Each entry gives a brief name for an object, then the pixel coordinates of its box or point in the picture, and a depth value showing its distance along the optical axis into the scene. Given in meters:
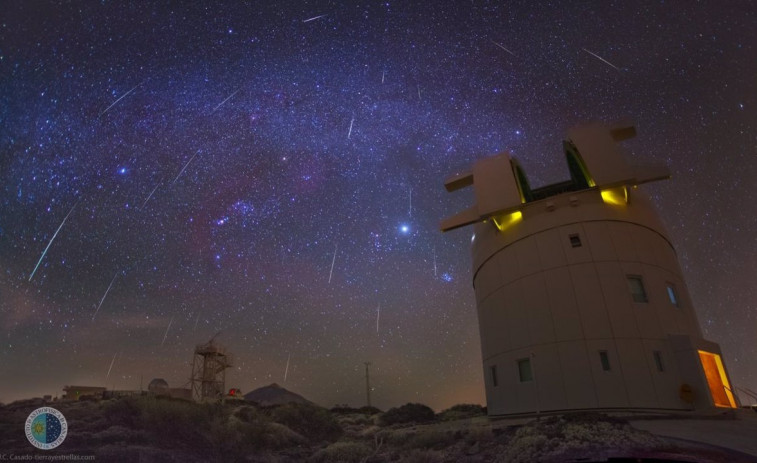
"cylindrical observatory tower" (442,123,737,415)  13.48
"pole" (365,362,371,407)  50.51
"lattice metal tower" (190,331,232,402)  38.53
